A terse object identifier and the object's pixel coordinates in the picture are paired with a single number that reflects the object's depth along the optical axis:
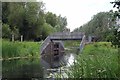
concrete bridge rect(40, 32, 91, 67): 17.03
